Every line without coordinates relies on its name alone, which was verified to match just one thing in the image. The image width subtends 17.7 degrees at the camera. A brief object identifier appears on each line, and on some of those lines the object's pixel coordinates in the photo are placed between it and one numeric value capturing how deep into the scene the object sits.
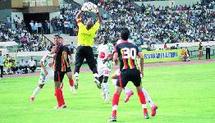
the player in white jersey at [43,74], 25.03
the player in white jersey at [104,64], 24.27
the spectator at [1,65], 47.47
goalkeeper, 25.12
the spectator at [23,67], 53.56
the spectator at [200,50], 61.84
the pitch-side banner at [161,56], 60.81
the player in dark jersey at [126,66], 17.89
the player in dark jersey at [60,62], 22.53
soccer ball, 24.34
